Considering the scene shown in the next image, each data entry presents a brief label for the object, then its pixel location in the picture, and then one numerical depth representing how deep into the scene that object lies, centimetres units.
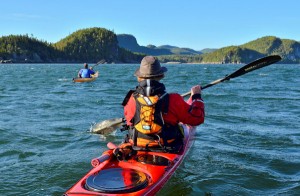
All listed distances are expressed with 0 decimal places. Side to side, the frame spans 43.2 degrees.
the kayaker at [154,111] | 514
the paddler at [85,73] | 2839
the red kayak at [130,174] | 438
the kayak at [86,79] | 2781
